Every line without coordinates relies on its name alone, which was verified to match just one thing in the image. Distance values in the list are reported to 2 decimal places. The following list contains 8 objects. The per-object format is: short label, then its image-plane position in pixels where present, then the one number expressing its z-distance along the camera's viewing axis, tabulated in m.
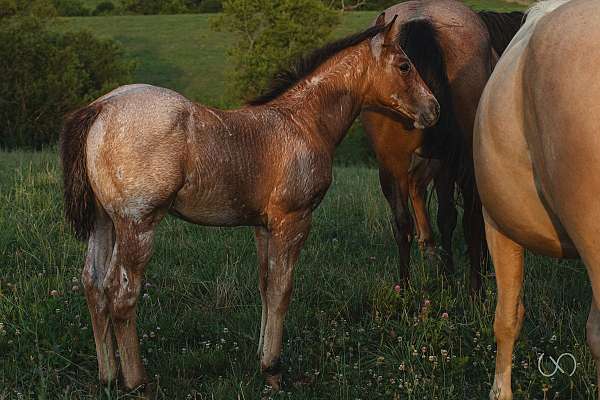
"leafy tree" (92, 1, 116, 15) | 56.49
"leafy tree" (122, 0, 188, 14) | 56.34
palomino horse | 2.28
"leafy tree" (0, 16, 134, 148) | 22.42
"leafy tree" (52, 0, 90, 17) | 51.84
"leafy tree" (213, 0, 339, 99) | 33.62
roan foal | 3.14
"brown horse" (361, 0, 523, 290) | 4.95
